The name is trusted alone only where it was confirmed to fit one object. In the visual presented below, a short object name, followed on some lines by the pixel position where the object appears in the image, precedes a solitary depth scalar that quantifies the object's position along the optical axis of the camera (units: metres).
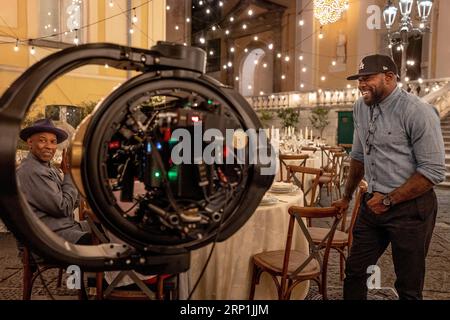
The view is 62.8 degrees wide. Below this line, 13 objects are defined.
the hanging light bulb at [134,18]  8.92
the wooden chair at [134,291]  1.66
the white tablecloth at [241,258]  2.01
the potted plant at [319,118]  11.74
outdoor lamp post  7.12
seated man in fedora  2.02
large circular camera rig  0.77
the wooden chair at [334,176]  5.11
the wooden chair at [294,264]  1.90
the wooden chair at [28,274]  1.91
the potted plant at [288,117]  12.20
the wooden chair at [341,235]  2.20
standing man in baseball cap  1.68
